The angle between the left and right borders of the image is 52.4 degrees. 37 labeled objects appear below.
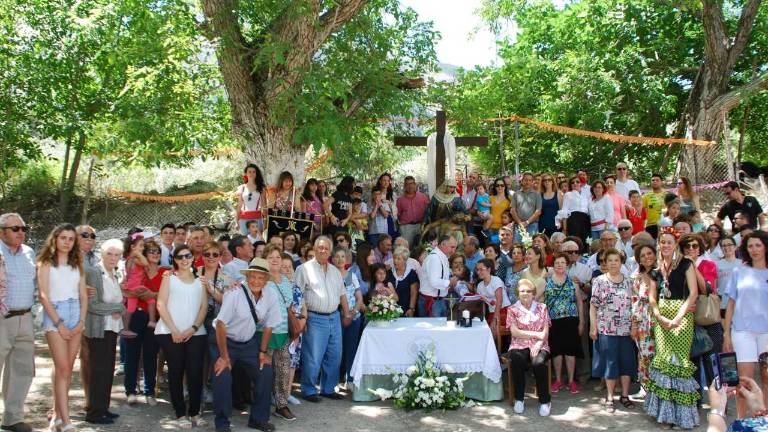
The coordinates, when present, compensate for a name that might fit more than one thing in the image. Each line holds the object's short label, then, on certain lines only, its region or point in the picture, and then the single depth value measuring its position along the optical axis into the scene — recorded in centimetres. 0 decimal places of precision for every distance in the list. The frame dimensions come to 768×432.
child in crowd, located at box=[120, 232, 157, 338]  766
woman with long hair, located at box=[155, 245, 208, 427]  697
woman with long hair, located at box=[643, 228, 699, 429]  716
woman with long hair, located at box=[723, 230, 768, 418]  664
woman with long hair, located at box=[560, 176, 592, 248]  1134
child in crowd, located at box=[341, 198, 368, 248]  1095
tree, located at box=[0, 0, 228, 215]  980
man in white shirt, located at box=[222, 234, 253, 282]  802
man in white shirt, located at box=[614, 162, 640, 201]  1202
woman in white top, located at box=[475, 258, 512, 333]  860
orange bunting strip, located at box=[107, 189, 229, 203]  1642
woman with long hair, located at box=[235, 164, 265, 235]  1041
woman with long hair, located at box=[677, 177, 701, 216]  1165
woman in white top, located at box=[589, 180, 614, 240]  1130
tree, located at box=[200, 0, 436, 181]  982
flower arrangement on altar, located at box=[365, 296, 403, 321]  829
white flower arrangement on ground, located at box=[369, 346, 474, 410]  773
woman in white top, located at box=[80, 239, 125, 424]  699
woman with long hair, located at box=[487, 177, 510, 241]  1161
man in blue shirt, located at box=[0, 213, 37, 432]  648
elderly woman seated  775
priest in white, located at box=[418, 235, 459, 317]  890
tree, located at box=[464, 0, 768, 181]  1894
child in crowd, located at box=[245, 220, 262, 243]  984
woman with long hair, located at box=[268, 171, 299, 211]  1043
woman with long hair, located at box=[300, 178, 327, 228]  1069
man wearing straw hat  686
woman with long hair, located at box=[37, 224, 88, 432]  650
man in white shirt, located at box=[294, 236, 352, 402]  809
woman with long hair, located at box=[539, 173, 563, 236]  1170
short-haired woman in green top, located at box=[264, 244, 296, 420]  744
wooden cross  1247
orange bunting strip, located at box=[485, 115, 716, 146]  1681
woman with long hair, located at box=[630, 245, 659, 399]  753
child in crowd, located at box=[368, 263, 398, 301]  877
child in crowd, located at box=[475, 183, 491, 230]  1164
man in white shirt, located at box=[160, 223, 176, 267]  857
